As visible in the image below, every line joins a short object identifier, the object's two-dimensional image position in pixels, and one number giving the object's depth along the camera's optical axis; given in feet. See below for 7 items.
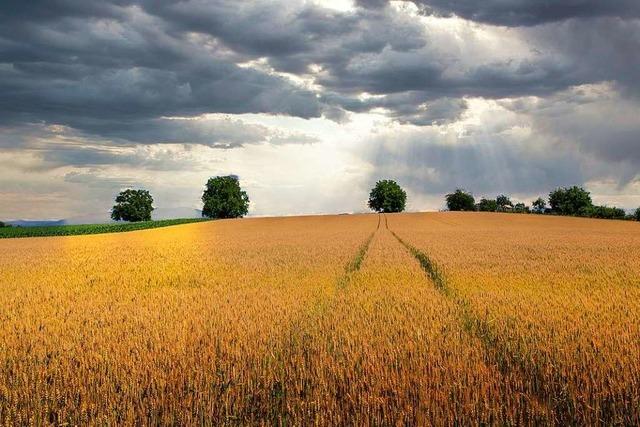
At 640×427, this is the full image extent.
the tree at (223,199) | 420.36
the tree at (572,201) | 554.91
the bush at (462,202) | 615.57
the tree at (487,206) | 645.92
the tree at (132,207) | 455.63
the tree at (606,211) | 407.64
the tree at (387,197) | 503.20
